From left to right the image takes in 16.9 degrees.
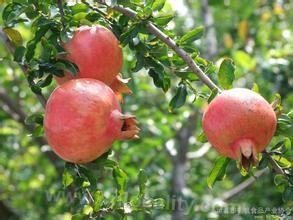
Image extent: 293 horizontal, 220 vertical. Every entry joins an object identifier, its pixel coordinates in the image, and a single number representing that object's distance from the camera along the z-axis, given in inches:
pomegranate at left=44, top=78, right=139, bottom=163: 79.0
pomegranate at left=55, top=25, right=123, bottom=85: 89.6
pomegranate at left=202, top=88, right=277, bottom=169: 79.5
